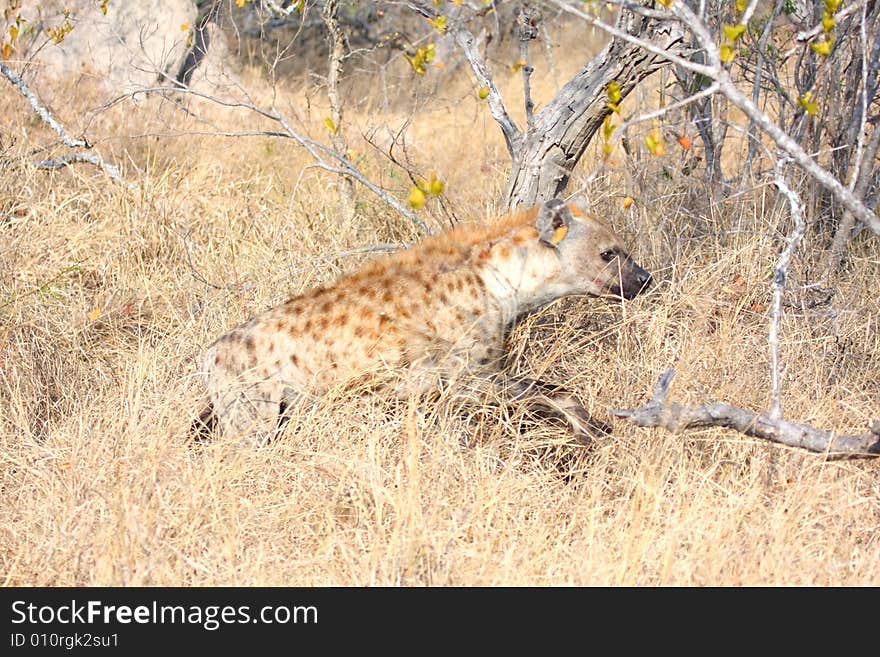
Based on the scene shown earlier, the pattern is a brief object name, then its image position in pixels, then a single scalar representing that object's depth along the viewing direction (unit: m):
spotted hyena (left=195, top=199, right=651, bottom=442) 8.51
